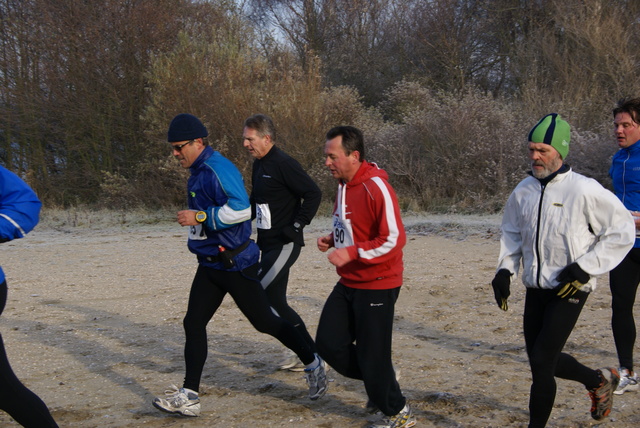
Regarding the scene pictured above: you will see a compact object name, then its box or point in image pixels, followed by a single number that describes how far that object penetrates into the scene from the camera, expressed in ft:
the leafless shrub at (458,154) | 54.01
